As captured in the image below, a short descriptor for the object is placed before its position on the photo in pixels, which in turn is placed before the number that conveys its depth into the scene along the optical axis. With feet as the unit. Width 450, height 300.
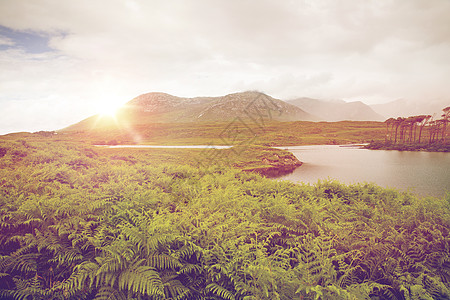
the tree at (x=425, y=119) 210.59
